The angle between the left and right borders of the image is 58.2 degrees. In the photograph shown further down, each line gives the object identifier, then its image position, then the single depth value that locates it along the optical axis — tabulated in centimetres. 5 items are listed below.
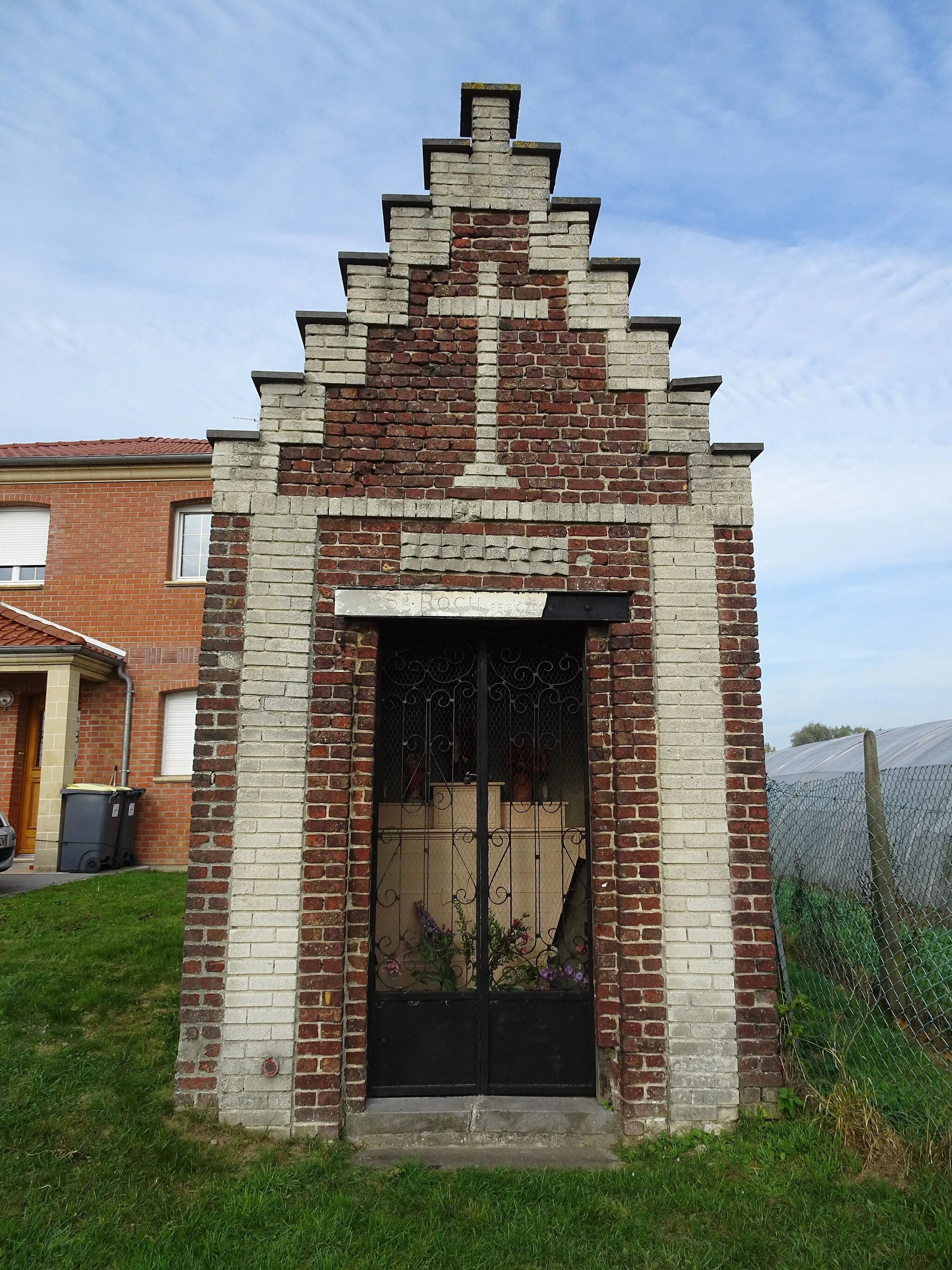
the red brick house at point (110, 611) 1380
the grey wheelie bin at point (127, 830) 1296
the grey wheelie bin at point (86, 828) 1247
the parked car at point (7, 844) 1092
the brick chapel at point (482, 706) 469
